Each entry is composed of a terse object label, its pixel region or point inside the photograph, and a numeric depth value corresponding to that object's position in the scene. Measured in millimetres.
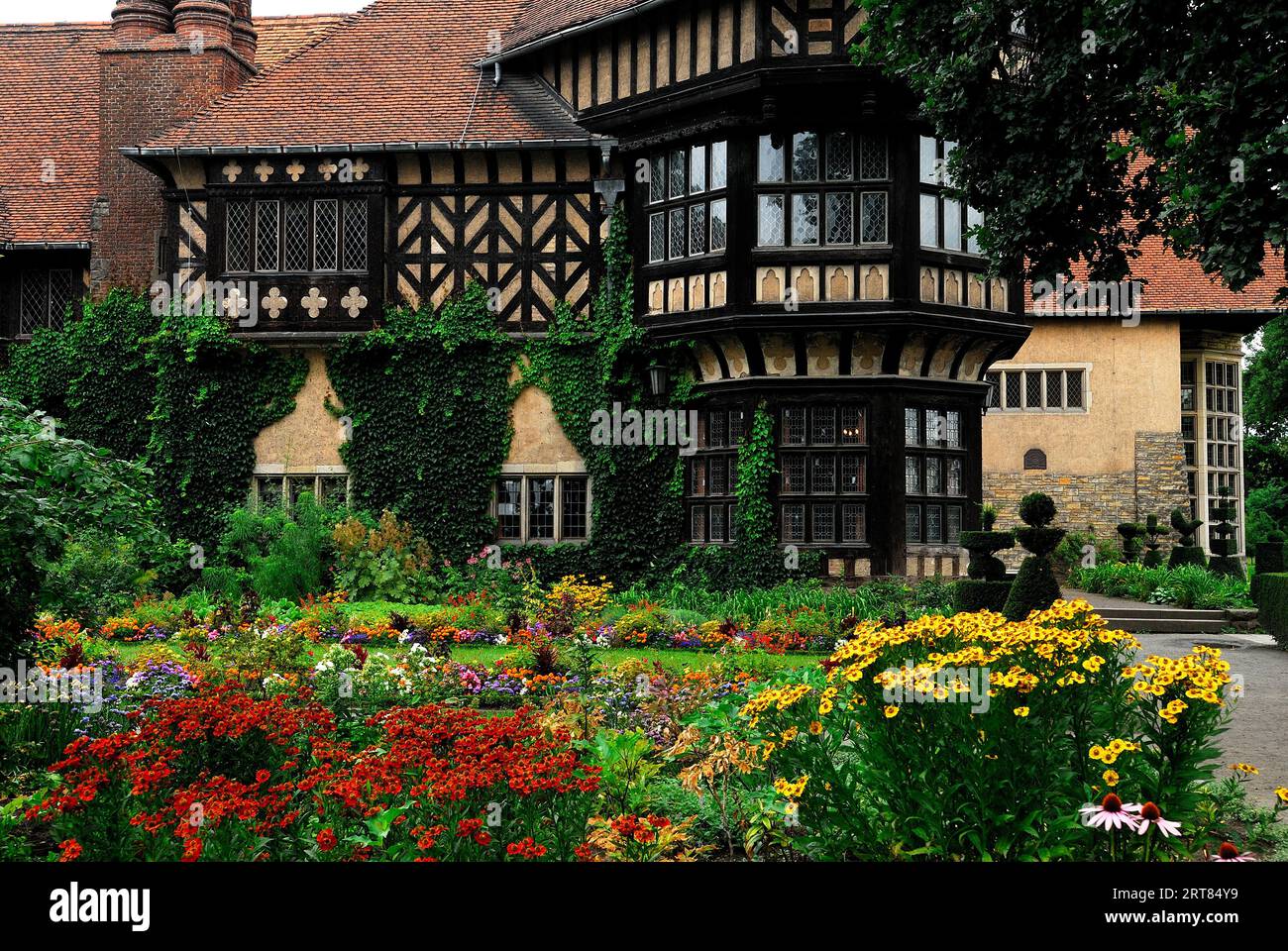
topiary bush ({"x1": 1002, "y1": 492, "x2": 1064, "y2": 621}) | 13039
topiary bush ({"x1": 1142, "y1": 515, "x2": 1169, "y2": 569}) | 22680
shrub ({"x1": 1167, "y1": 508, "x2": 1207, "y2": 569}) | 22281
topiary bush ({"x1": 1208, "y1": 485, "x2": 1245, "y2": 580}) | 23000
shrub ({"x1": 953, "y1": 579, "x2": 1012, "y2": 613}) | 14539
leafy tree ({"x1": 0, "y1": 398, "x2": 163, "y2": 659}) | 6148
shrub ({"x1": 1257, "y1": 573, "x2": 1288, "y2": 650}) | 15039
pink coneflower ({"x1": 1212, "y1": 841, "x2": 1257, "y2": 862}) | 4395
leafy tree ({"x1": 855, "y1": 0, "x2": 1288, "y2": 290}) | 9664
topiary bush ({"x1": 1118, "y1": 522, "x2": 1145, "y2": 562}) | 23562
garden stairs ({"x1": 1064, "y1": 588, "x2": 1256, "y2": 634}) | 17109
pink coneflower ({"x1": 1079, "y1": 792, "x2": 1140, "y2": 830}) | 4422
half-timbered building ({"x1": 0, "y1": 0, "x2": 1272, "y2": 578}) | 16531
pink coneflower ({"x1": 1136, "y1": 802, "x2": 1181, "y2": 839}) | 4477
